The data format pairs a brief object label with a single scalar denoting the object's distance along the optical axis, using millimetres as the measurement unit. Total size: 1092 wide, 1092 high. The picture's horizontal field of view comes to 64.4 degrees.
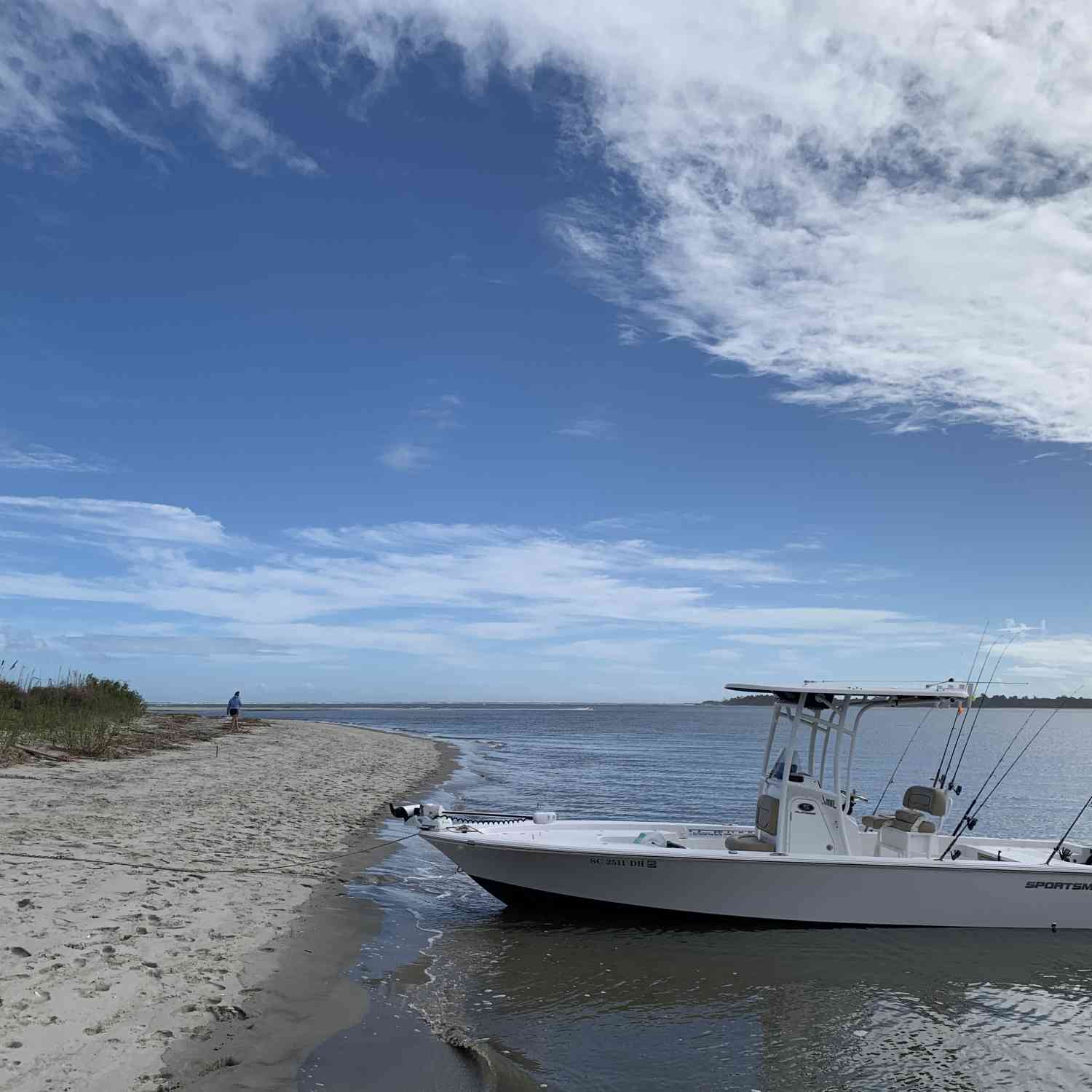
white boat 10758
